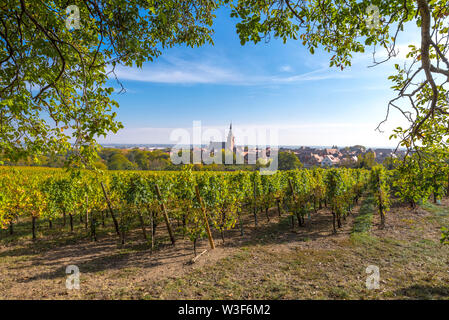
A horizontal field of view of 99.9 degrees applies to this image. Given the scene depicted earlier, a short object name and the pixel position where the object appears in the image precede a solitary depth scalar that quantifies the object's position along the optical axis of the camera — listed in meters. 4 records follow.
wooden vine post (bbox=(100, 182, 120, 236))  8.80
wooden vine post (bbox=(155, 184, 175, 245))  7.44
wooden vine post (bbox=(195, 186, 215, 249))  6.91
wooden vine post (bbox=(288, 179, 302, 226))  9.66
